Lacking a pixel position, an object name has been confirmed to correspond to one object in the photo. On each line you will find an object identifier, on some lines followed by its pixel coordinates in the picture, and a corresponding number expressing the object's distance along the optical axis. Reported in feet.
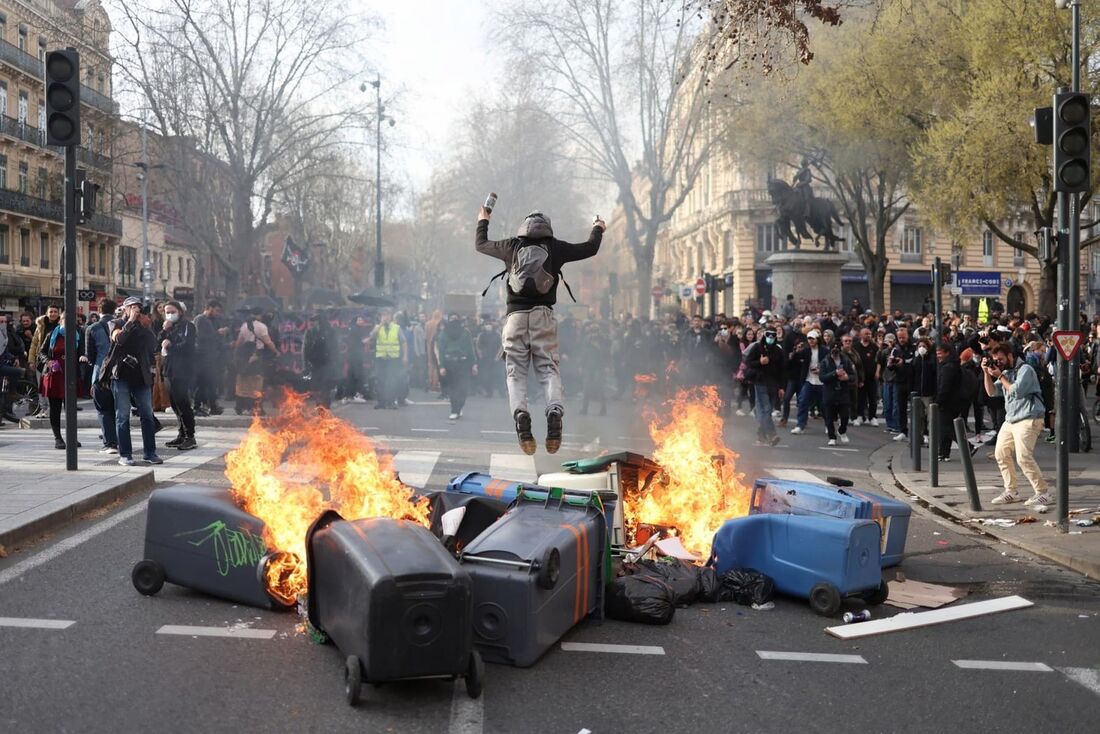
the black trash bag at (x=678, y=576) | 21.80
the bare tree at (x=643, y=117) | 126.62
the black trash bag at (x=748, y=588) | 22.08
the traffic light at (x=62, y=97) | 34.01
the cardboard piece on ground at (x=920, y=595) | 22.45
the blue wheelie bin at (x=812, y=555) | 21.44
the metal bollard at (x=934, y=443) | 38.40
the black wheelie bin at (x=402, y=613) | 15.17
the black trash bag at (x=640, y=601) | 20.43
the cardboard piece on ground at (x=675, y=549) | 23.95
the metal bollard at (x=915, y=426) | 42.83
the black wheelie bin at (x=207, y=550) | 20.31
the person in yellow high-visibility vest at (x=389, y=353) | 61.82
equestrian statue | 103.86
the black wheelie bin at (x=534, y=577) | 17.40
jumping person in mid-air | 27.12
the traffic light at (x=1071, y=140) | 31.09
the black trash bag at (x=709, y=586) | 22.16
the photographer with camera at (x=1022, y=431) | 34.71
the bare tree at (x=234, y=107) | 102.27
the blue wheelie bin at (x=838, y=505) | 24.06
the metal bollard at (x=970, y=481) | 34.42
